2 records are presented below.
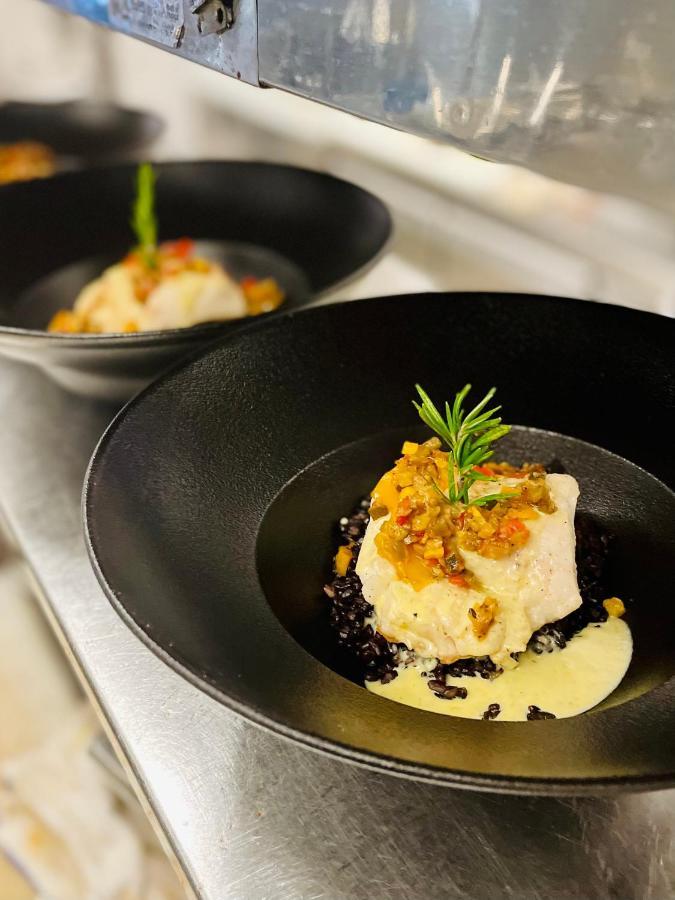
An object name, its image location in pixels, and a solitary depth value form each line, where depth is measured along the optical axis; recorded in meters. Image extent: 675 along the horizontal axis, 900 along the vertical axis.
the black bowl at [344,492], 0.21
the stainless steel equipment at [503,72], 0.22
